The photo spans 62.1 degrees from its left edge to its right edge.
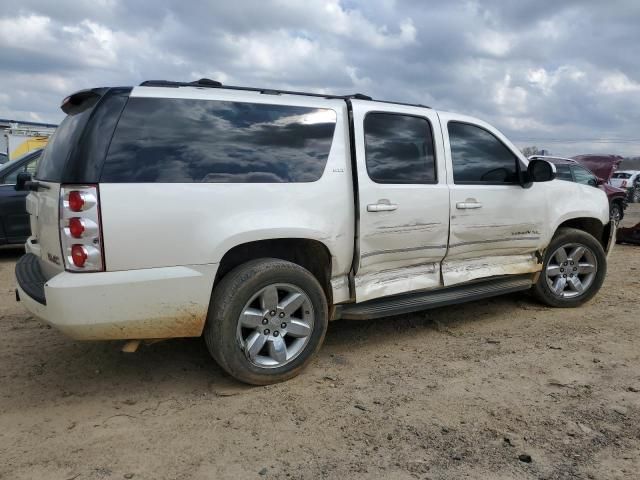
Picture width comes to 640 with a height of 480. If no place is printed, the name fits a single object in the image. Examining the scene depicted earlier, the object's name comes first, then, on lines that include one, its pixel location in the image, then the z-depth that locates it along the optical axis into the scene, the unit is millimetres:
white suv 2971
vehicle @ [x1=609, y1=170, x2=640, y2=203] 23438
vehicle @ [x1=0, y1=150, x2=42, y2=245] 7438
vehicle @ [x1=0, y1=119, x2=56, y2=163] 22156
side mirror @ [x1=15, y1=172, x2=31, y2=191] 5334
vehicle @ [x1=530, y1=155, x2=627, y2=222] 12844
